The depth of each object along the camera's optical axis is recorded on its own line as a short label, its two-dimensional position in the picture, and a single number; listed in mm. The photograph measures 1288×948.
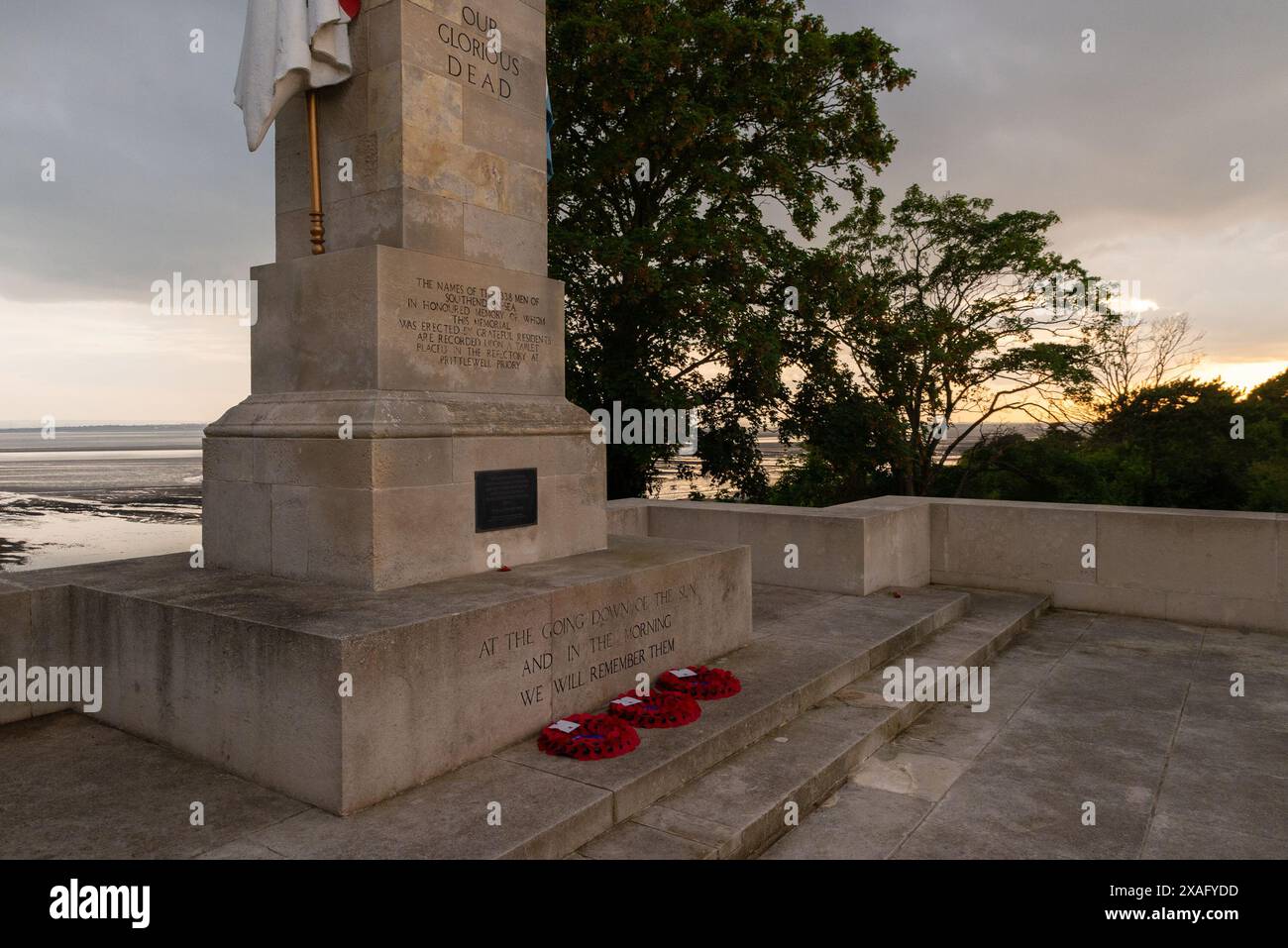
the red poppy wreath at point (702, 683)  5801
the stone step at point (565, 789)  3791
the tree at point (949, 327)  21828
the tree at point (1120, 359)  23984
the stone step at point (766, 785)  4055
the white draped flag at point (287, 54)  5965
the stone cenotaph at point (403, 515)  4465
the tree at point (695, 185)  15570
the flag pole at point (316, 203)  6219
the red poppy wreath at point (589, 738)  4762
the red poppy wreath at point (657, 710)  5227
